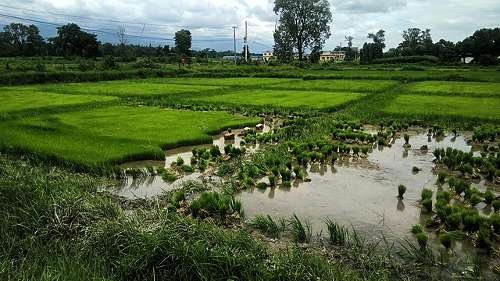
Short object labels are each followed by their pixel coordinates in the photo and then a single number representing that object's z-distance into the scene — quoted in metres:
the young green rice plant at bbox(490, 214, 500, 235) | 6.72
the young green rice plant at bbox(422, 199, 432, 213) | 7.84
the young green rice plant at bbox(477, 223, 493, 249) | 6.36
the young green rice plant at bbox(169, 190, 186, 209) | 8.06
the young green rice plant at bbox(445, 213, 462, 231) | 6.92
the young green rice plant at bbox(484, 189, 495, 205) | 8.09
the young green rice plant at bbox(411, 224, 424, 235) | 6.78
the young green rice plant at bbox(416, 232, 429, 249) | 6.31
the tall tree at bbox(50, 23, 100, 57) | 65.50
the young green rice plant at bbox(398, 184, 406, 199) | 8.70
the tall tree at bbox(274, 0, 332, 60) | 69.00
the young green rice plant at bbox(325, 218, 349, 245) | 6.59
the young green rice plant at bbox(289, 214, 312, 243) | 6.69
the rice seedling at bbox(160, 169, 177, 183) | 10.09
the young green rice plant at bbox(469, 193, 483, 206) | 8.00
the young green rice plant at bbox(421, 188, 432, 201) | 8.09
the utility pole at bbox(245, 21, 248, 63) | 70.00
